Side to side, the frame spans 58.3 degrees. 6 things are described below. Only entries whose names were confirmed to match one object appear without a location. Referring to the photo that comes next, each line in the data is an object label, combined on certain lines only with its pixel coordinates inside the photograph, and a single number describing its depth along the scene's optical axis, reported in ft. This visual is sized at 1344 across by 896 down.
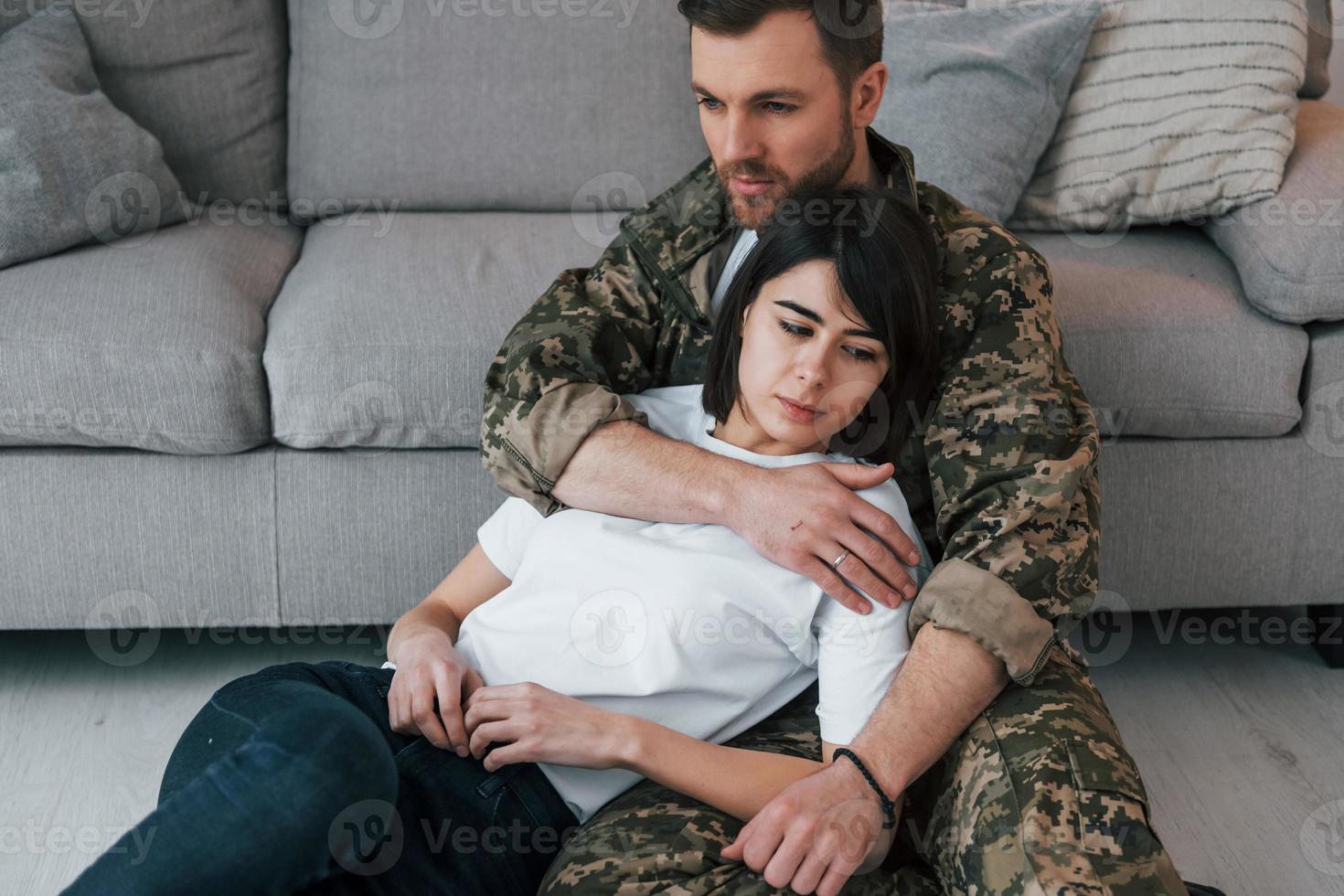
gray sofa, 5.32
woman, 3.18
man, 3.34
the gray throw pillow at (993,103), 6.24
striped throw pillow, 6.04
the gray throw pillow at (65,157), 5.75
